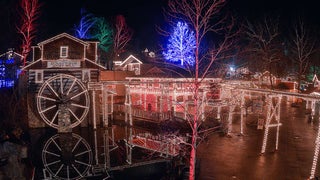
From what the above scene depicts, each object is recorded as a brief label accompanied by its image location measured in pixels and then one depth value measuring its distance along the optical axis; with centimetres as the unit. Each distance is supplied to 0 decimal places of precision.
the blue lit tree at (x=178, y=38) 3668
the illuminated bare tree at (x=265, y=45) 3041
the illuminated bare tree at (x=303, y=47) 2942
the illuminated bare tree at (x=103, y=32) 4215
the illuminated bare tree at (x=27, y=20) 2972
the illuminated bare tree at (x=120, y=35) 4245
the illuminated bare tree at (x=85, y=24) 3831
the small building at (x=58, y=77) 2089
